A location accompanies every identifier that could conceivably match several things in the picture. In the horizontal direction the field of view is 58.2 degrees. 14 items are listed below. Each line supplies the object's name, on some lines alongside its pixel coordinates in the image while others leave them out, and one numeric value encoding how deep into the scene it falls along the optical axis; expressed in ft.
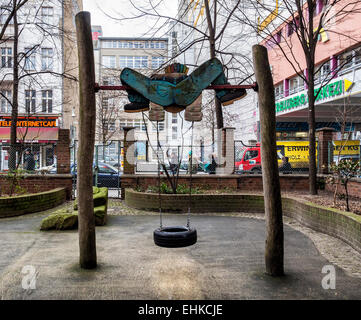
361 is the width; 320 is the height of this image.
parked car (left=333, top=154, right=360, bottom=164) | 45.80
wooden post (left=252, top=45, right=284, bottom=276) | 13.32
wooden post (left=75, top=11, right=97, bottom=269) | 13.75
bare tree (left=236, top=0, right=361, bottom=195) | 33.58
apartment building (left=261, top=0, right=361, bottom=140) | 55.28
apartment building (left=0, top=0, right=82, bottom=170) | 88.43
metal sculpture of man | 13.99
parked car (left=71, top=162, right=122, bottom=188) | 47.39
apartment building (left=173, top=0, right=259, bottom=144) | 99.25
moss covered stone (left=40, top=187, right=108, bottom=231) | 22.53
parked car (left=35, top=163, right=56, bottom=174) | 40.55
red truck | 57.41
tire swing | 14.25
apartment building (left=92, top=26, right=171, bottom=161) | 111.04
